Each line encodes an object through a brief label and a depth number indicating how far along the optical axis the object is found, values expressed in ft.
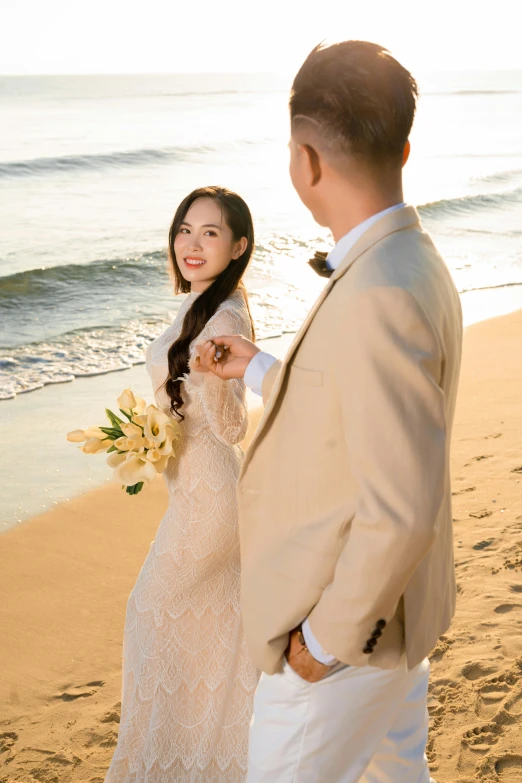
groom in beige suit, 5.44
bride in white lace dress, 10.34
